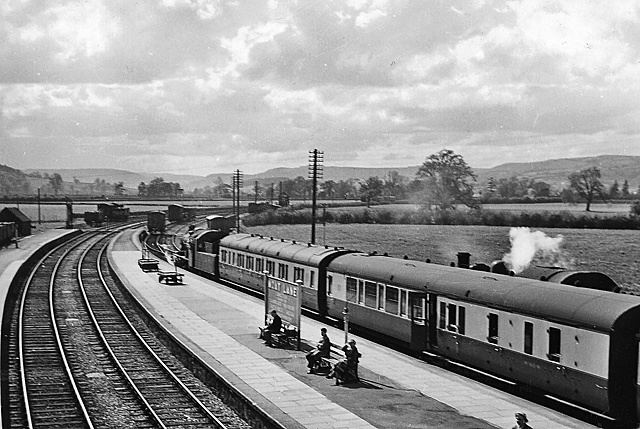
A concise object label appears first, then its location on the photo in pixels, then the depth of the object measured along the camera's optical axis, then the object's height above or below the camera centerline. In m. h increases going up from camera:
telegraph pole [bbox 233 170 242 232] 100.56 +2.29
